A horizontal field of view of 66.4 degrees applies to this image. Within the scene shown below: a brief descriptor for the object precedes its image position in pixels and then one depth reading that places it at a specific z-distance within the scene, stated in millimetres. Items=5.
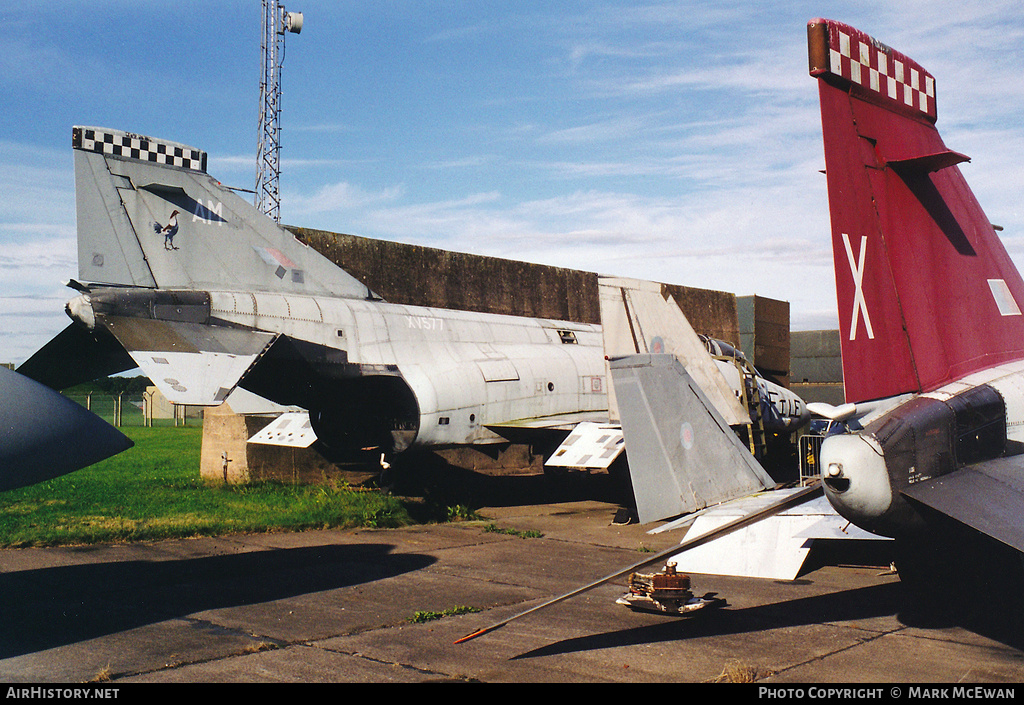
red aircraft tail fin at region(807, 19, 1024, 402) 5562
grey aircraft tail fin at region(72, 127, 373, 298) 10672
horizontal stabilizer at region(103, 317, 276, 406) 8820
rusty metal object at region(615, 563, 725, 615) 6586
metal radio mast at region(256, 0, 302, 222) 23130
